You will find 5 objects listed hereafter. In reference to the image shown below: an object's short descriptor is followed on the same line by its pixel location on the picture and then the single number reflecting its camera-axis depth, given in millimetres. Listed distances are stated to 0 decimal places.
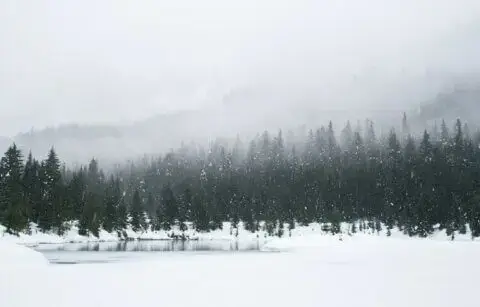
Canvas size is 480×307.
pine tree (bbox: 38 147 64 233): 95438
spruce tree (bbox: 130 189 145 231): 132000
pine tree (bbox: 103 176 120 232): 117000
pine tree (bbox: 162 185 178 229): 144125
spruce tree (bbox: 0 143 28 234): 75450
